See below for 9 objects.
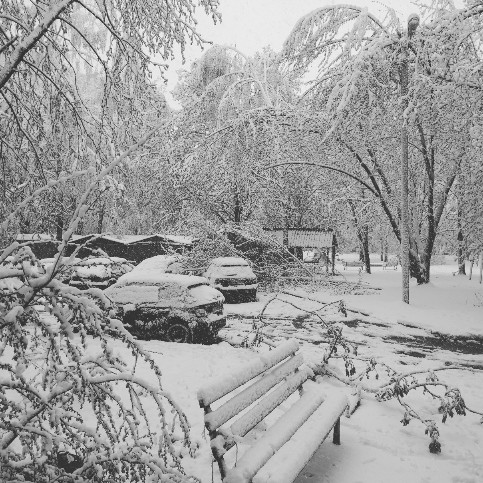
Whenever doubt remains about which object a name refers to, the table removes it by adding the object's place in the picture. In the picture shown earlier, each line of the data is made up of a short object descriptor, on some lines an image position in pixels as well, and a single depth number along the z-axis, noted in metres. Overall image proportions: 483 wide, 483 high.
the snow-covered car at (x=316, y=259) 40.25
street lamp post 13.52
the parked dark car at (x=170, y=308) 9.31
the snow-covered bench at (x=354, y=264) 46.52
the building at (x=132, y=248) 29.34
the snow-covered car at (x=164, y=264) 13.67
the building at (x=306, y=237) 24.58
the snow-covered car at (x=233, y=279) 15.30
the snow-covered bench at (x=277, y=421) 2.68
